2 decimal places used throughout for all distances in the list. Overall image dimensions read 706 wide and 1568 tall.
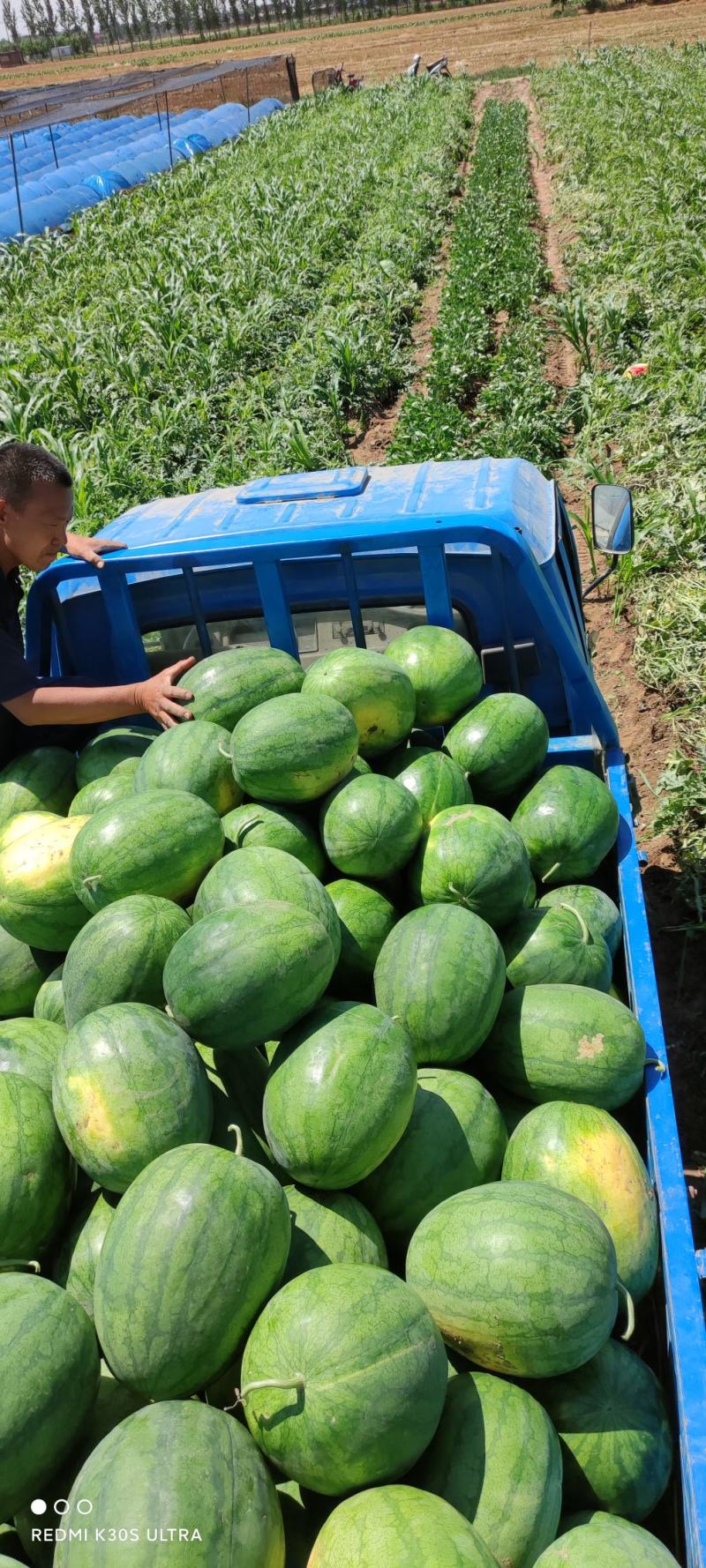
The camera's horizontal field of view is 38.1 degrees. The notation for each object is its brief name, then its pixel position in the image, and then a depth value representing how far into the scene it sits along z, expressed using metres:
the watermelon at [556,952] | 2.68
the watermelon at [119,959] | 2.29
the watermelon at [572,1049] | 2.38
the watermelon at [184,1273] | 1.67
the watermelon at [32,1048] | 2.27
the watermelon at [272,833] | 2.72
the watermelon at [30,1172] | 1.96
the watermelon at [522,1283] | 1.75
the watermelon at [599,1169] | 2.08
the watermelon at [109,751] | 3.30
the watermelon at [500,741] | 3.19
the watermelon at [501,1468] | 1.63
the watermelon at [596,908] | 2.88
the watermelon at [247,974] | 2.10
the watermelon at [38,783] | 3.25
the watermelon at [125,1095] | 1.94
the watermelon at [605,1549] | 1.56
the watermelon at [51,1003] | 2.59
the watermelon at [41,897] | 2.72
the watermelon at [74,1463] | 1.63
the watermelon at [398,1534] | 1.43
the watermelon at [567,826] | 3.05
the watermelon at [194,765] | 2.89
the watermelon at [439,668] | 3.29
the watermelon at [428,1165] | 2.13
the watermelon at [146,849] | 2.54
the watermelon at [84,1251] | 1.95
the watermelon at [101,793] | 3.03
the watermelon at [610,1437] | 1.82
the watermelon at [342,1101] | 1.96
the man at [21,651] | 3.34
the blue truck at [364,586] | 3.48
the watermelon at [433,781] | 2.98
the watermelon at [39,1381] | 1.58
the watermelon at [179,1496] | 1.40
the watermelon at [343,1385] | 1.58
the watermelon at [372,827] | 2.71
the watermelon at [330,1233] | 1.91
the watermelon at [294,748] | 2.78
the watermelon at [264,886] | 2.35
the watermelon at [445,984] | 2.31
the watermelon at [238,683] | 3.20
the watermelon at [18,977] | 2.80
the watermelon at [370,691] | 3.03
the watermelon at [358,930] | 2.65
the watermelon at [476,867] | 2.70
